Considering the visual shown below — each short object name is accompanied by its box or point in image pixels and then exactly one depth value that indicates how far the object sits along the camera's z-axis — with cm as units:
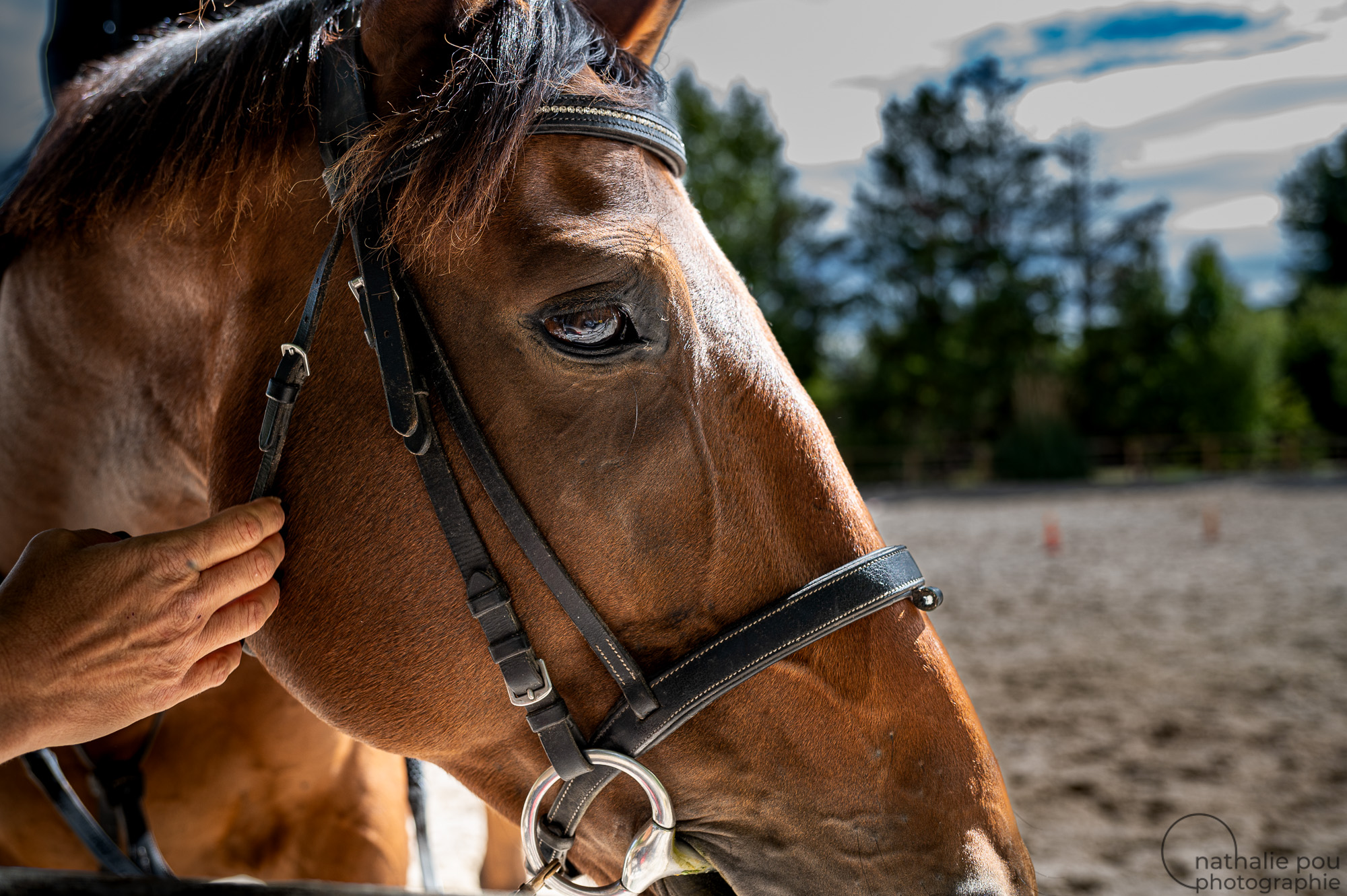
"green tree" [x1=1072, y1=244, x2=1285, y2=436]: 2906
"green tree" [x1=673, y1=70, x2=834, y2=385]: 2883
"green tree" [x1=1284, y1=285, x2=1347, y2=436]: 2905
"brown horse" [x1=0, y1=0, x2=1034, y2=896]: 118
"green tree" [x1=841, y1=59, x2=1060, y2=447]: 3147
